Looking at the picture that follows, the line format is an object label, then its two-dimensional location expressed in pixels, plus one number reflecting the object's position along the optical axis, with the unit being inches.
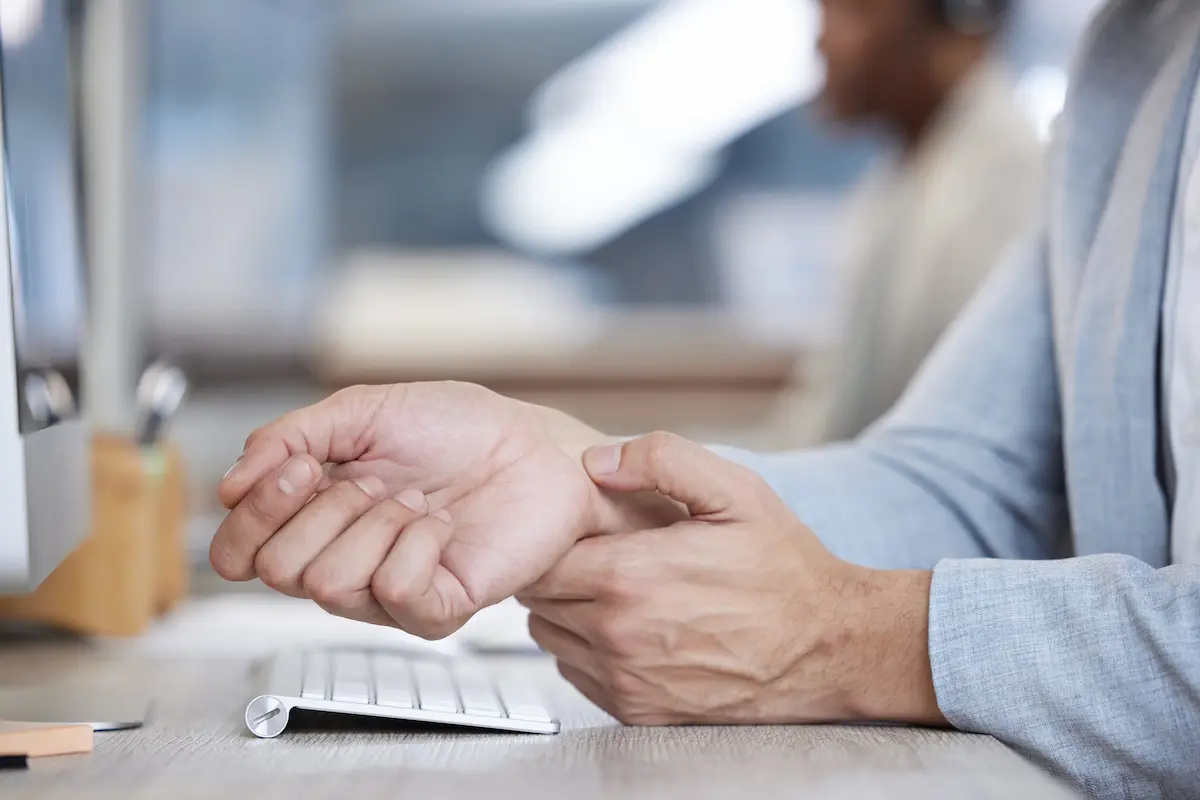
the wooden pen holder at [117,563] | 60.5
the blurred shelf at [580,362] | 206.5
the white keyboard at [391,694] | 47.9
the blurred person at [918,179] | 107.4
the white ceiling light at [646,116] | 225.7
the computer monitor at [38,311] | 48.8
